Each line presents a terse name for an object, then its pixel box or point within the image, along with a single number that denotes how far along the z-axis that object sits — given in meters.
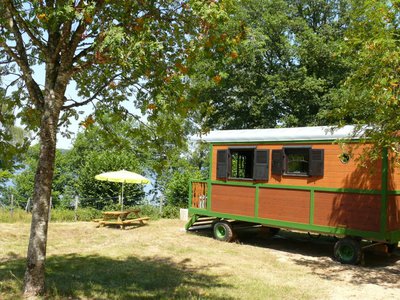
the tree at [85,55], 5.67
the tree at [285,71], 27.81
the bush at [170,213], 20.30
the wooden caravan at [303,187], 10.77
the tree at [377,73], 7.86
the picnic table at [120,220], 16.07
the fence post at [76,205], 18.95
